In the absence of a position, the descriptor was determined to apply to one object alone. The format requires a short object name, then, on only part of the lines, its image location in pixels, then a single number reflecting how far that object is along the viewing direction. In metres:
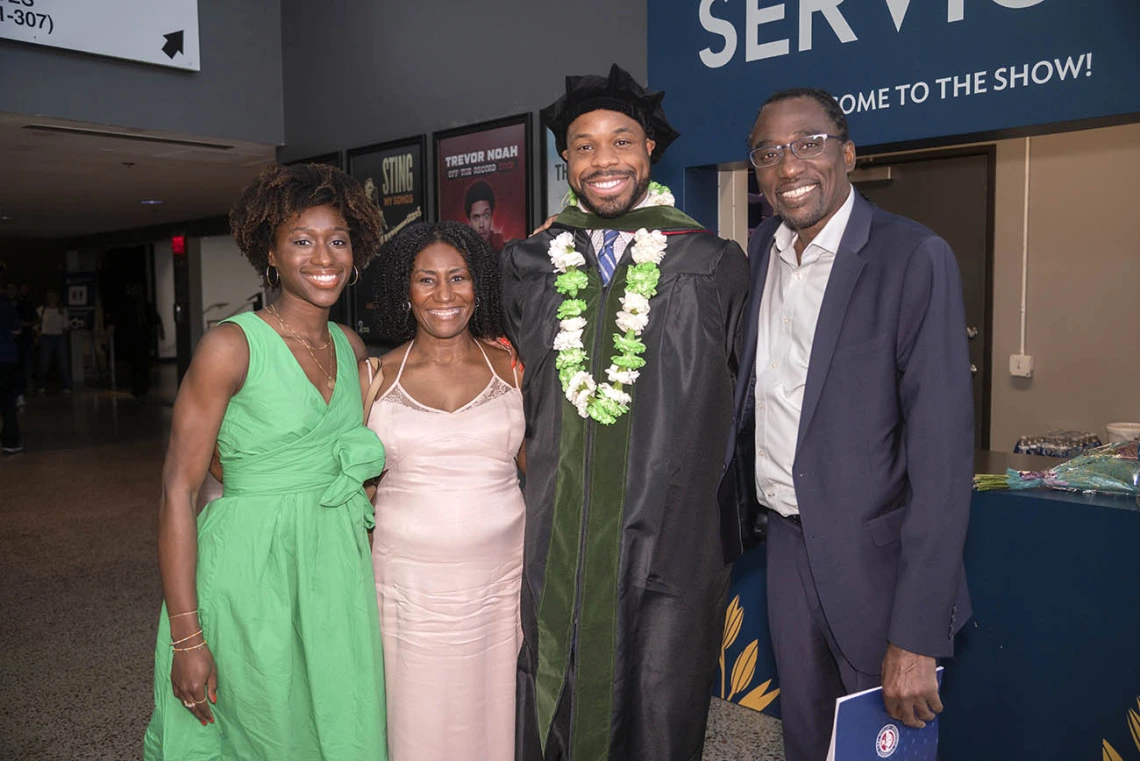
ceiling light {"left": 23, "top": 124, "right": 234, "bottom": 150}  5.25
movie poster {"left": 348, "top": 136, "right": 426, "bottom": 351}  4.75
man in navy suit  1.76
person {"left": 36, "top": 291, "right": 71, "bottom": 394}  14.26
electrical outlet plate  5.43
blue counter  2.51
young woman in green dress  1.96
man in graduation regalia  2.01
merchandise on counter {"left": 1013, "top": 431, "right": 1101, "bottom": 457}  3.61
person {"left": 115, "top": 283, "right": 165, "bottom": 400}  13.97
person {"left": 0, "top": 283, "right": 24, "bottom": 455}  8.52
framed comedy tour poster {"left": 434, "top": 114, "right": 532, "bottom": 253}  4.19
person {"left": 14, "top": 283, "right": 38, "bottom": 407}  12.31
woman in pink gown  2.15
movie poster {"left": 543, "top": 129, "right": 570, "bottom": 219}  4.04
